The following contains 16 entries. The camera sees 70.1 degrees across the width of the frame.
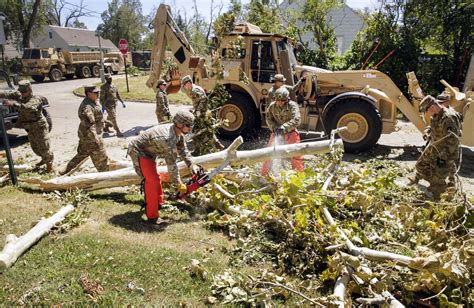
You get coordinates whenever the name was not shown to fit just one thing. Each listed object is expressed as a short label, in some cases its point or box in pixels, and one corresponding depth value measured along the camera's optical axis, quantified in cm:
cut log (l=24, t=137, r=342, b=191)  507
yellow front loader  744
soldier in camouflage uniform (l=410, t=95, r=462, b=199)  475
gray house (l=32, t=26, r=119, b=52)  4025
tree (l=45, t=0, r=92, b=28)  5314
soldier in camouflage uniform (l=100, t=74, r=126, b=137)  916
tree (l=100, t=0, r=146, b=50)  5522
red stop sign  1599
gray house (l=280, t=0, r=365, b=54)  2719
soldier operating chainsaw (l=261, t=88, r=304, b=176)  584
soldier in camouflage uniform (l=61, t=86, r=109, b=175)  576
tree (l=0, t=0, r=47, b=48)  3309
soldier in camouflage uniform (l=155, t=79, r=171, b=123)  831
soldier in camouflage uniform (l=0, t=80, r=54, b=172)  614
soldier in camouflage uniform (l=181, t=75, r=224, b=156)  650
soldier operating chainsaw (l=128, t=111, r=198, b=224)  418
